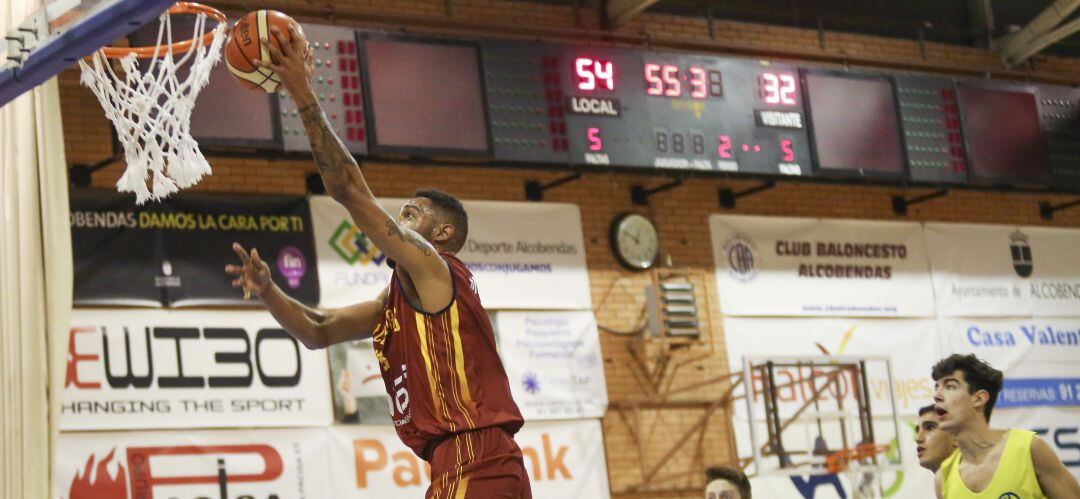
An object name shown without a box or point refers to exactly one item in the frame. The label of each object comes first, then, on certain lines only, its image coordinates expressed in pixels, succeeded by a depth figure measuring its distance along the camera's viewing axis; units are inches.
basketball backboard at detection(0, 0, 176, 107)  261.7
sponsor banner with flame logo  474.0
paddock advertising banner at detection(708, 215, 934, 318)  629.3
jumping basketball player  219.6
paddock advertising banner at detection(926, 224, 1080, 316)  675.4
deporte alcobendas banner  538.0
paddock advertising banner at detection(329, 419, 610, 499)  522.3
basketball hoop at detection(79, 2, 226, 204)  319.3
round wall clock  605.6
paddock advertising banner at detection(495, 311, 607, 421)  561.3
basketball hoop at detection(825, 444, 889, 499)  578.4
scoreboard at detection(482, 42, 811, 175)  523.8
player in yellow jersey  272.8
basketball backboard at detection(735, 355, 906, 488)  577.9
